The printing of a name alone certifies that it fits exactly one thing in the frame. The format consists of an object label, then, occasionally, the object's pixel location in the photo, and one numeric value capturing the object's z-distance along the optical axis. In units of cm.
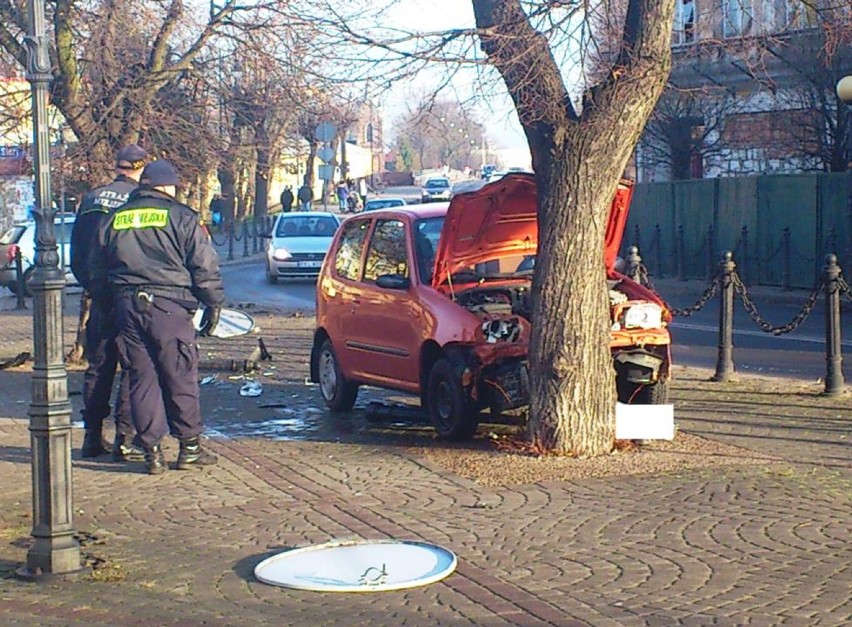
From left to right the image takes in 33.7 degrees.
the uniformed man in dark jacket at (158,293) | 890
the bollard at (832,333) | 1195
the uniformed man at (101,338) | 962
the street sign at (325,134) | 2730
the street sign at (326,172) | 4172
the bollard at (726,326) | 1320
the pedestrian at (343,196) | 6178
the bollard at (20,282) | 2606
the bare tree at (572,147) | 888
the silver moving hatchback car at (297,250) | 3070
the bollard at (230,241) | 4230
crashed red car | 986
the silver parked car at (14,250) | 2802
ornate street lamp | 661
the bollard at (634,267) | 1465
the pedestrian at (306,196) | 4656
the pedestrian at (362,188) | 6681
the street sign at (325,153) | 3806
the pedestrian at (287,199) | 4900
